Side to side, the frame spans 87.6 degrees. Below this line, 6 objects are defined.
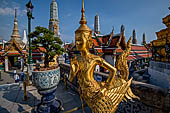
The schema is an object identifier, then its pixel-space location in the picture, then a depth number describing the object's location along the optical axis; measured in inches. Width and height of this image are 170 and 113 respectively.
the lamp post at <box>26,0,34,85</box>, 262.0
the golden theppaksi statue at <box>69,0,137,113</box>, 58.2
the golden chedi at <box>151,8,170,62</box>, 125.2
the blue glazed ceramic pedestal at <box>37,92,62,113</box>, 108.0
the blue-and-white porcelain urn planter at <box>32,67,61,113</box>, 104.4
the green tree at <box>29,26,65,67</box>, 129.9
